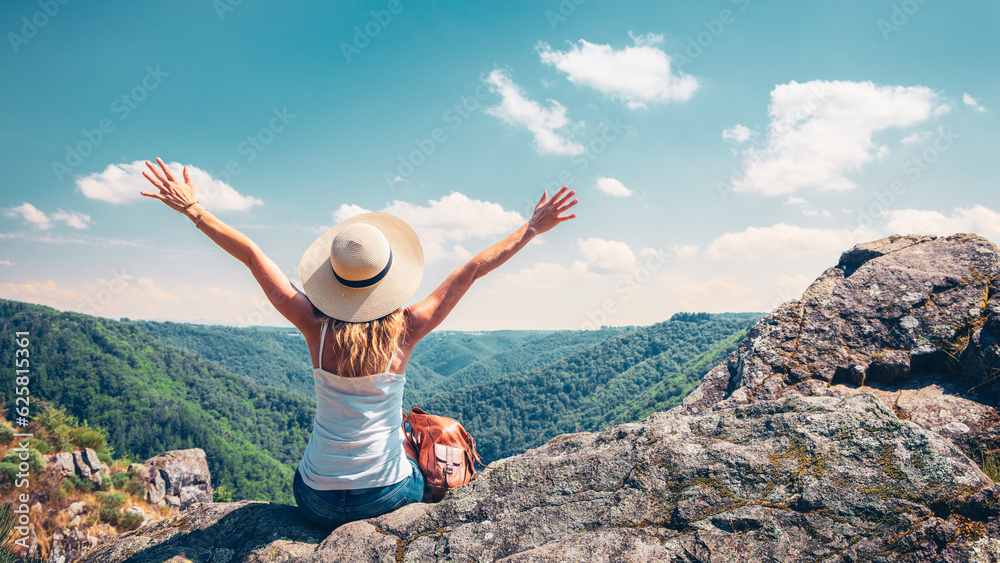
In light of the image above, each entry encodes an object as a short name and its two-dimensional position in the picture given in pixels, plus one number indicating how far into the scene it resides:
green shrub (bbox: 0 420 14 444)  14.00
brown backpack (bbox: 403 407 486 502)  3.77
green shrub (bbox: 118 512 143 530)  16.41
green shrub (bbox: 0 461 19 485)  11.69
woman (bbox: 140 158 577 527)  3.28
